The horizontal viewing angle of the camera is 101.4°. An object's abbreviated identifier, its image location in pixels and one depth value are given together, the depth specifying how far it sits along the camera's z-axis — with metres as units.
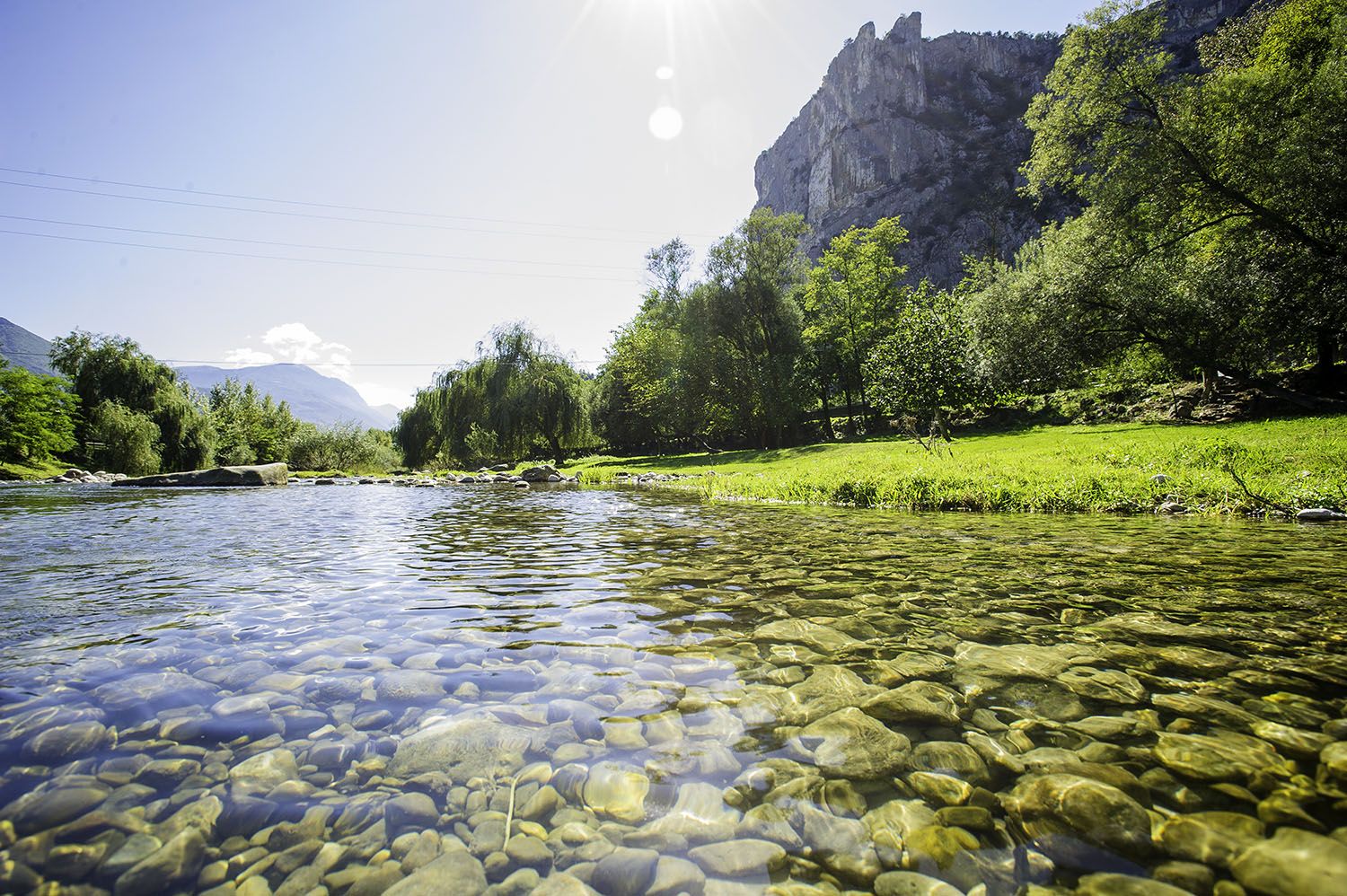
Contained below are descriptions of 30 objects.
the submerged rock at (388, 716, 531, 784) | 2.53
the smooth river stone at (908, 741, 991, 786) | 2.40
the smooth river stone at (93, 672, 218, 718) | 3.16
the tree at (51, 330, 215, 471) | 45.44
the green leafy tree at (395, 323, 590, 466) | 47.25
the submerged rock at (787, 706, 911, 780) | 2.51
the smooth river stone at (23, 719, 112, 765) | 2.61
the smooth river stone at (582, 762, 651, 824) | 2.25
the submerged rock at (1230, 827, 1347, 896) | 1.66
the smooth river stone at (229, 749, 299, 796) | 2.39
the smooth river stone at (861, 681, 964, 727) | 2.92
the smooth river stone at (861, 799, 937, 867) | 1.99
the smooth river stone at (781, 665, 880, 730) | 3.05
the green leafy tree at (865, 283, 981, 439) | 28.69
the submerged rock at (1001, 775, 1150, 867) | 1.93
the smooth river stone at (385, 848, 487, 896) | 1.81
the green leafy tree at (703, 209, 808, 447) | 42.94
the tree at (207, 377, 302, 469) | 54.06
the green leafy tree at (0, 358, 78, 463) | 42.47
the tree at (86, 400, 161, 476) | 41.81
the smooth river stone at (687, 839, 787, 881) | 1.90
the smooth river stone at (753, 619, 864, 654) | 4.06
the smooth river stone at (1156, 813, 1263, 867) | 1.84
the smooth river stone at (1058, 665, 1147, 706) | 3.04
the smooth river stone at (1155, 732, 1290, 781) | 2.32
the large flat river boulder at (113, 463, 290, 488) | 32.38
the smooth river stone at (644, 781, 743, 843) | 2.10
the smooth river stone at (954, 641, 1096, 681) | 3.44
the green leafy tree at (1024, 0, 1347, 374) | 17.53
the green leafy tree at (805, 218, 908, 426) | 47.66
